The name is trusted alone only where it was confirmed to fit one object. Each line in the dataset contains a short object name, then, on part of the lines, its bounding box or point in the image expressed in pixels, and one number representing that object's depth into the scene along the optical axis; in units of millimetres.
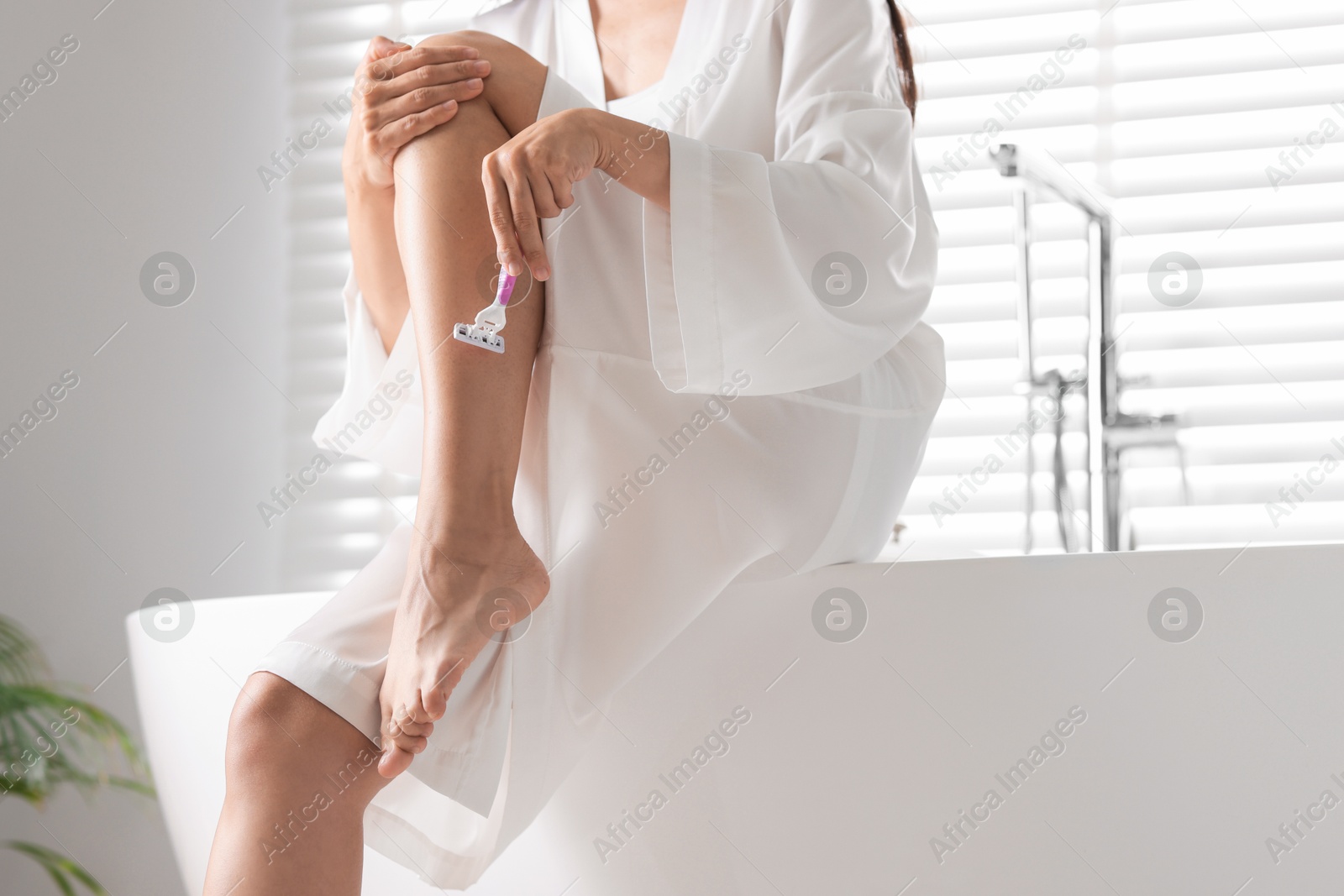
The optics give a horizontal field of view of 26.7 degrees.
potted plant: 2933
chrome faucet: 2860
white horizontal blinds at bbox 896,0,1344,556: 3526
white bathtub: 2129
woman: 2097
